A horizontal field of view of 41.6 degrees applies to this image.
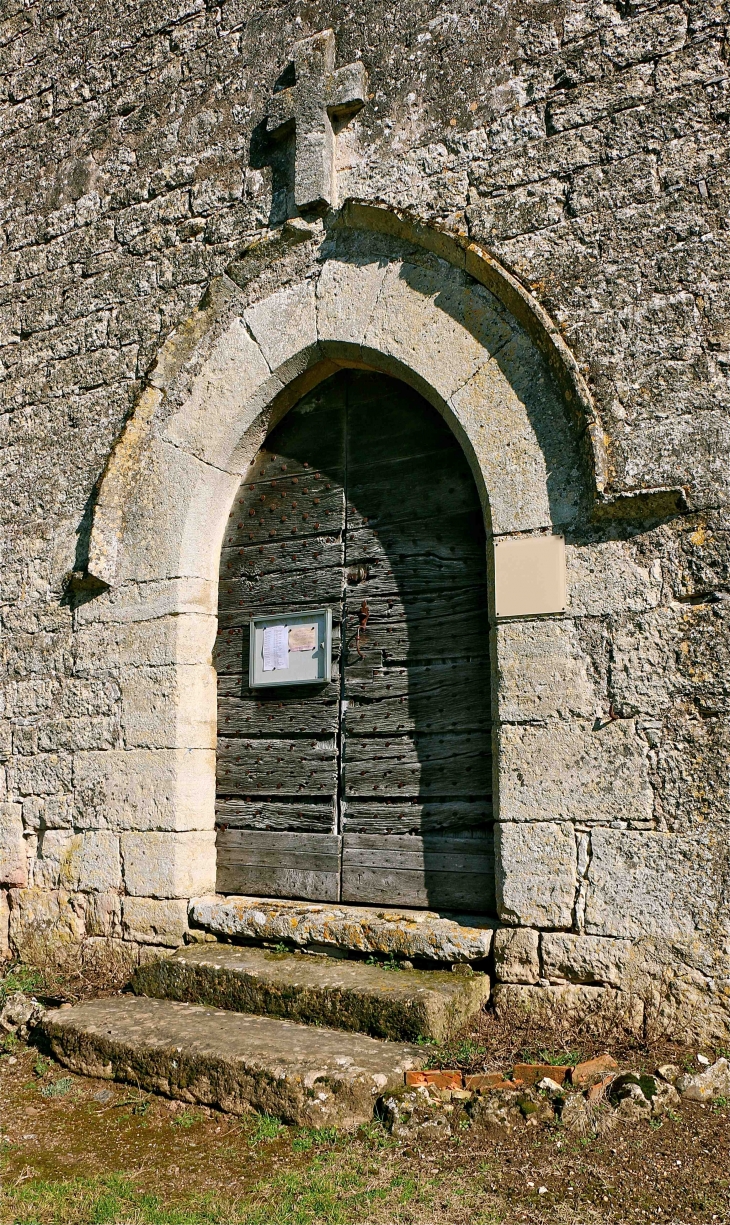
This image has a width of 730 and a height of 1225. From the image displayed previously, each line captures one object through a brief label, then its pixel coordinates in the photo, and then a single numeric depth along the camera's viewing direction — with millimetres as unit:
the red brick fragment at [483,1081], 3004
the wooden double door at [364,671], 3910
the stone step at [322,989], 3283
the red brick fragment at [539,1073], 2999
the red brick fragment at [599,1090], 2865
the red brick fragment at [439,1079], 3014
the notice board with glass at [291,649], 4266
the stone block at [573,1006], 3208
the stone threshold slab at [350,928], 3578
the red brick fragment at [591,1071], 2953
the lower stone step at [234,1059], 2980
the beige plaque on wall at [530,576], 3506
